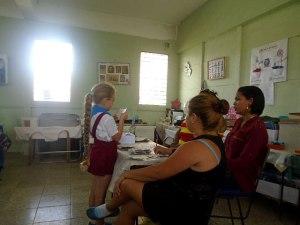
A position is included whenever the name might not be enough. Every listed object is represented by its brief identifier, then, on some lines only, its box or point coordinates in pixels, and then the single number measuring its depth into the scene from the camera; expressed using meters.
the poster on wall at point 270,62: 3.19
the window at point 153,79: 6.10
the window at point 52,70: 5.38
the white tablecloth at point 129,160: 1.88
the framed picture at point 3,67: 5.12
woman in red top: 1.90
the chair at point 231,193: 1.94
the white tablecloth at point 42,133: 4.50
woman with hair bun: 1.31
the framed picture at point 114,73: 5.76
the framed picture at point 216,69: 4.41
